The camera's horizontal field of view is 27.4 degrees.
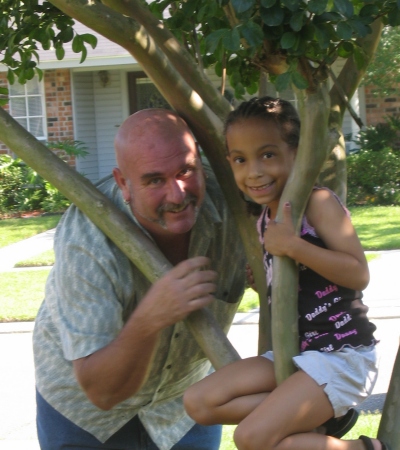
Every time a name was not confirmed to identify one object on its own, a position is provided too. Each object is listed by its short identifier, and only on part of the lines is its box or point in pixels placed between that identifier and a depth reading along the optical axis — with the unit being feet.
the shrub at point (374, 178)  47.26
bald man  7.78
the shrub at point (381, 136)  51.34
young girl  7.28
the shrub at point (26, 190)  52.19
